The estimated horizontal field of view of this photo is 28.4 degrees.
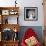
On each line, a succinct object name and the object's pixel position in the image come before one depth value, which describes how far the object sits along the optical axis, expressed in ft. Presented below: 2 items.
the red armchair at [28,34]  10.97
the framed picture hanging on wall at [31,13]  11.57
